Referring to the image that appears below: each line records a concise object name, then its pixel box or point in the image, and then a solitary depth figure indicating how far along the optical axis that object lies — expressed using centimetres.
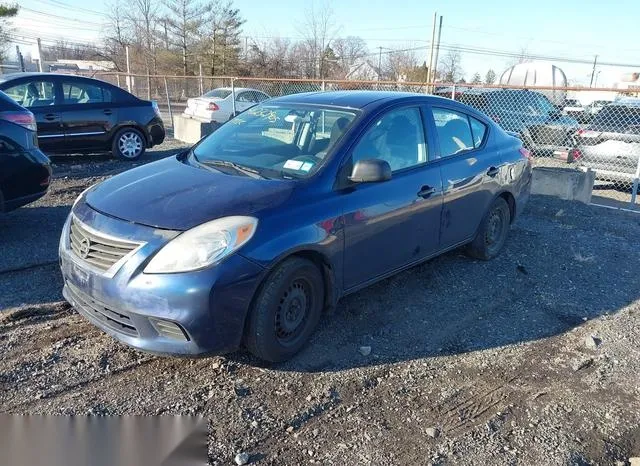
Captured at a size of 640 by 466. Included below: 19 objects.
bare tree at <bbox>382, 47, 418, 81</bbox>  4806
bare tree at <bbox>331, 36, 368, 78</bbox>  4438
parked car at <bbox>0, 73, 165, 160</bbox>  936
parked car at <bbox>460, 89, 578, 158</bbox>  1109
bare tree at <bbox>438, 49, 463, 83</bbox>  4706
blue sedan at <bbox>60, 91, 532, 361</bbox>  293
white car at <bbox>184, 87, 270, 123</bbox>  1691
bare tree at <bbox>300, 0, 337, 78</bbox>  4041
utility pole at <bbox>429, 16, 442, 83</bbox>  2765
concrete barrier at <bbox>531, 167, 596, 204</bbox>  829
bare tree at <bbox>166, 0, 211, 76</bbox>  4075
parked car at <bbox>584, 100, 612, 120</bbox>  1048
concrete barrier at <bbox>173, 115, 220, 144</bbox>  1356
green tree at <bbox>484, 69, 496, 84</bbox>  5477
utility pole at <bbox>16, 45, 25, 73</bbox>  1934
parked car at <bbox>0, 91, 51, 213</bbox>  530
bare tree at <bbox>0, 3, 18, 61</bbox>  2859
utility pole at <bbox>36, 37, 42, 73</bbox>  1982
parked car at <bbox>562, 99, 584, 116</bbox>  1184
